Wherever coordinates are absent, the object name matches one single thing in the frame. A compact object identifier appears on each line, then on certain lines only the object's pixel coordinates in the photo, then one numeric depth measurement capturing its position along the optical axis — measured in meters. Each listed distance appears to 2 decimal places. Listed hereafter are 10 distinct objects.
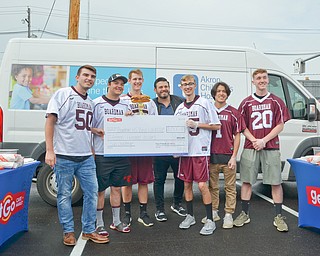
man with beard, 4.79
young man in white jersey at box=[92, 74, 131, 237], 4.14
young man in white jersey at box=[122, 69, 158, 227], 4.44
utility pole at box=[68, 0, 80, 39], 10.19
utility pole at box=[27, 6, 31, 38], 36.78
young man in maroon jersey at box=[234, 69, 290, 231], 4.43
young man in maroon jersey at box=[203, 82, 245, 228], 4.49
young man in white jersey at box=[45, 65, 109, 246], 3.73
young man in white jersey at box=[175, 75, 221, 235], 4.28
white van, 5.38
